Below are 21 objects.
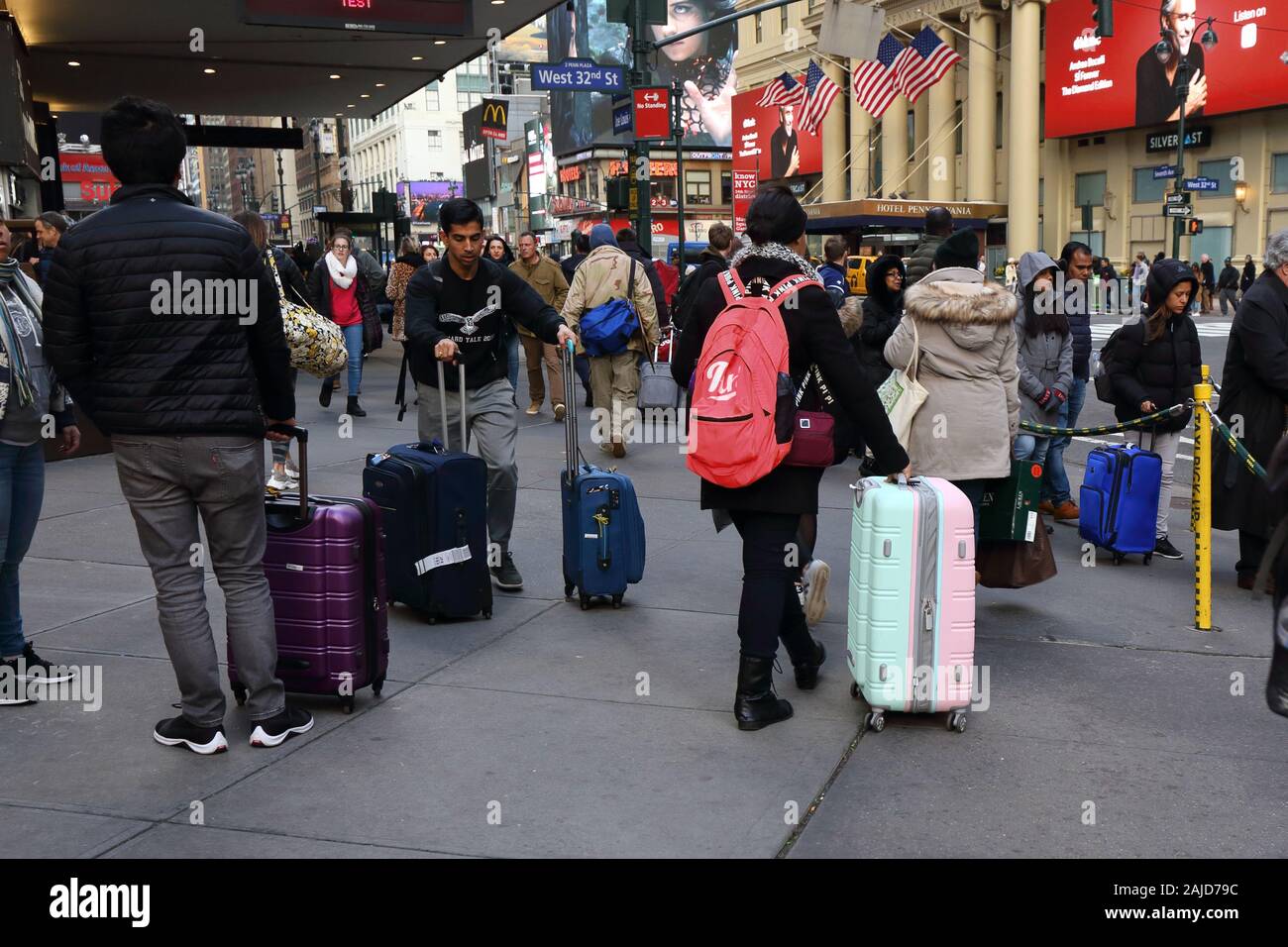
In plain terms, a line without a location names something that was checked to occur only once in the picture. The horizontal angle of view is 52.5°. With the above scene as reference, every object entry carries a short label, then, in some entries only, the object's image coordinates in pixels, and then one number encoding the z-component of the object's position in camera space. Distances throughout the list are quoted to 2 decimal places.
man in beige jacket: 11.66
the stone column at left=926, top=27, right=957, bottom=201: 52.75
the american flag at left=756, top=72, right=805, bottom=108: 39.28
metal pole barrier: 6.60
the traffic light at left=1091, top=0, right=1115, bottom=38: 20.90
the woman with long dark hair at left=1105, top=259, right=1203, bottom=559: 8.27
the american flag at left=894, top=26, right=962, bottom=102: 31.69
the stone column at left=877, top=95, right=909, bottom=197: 55.31
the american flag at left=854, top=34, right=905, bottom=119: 32.06
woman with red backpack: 4.86
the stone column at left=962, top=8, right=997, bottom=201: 50.12
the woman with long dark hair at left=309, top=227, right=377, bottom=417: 14.44
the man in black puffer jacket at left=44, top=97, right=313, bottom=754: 4.32
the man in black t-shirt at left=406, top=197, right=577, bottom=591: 6.58
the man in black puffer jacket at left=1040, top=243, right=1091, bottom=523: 9.17
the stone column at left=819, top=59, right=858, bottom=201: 60.53
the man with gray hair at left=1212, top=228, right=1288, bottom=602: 6.93
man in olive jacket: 14.71
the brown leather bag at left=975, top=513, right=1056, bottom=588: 6.37
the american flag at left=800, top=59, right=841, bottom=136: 33.88
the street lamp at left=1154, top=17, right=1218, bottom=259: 36.06
